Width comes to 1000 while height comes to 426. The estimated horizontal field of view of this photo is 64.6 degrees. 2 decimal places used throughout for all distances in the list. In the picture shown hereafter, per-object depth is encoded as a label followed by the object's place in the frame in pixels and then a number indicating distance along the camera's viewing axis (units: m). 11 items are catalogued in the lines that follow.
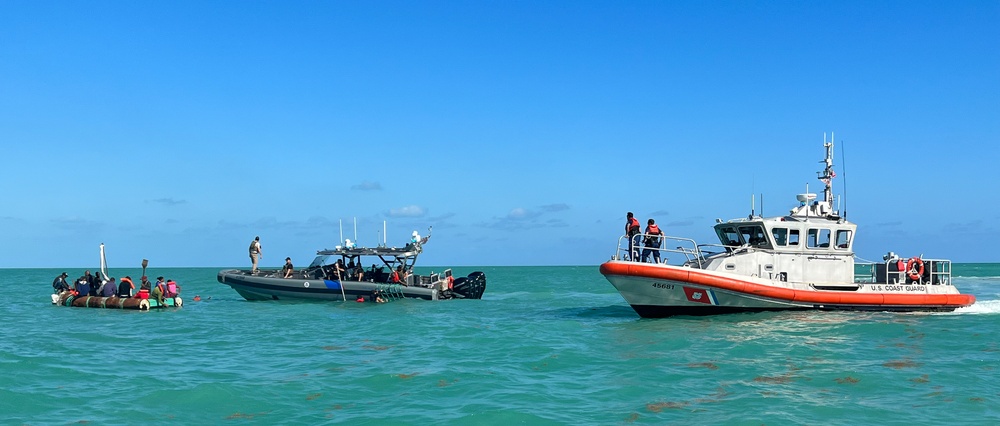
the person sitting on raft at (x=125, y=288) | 30.27
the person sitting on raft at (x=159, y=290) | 30.07
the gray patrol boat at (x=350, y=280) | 31.30
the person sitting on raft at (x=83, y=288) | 31.55
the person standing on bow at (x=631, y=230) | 21.55
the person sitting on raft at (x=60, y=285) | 33.47
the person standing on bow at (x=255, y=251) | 32.34
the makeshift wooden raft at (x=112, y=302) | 29.42
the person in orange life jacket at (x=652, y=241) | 21.66
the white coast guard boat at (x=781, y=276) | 20.97
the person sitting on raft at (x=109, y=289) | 30.70
